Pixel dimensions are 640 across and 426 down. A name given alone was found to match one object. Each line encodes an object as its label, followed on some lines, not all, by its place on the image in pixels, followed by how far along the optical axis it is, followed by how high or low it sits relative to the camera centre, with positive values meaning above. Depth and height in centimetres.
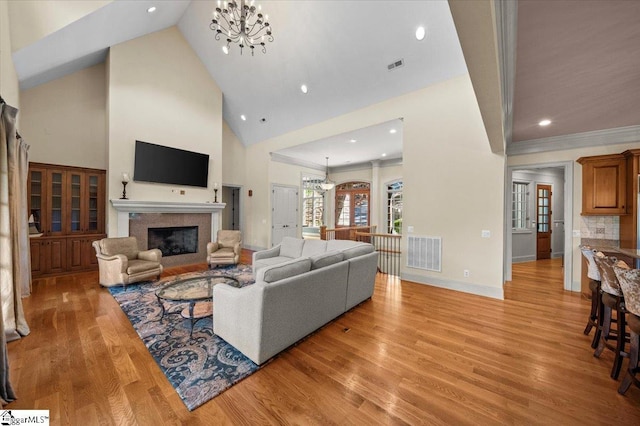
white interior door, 784 +0
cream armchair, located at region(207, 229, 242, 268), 543 -88
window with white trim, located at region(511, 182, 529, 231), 680 +24
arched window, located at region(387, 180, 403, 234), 864 +17
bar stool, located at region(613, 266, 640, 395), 175 -71
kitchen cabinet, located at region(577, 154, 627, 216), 378 +47
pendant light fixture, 848 +96
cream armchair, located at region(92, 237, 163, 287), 400 -90
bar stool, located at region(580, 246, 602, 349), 244 -89
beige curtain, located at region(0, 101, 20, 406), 208 +0
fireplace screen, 564 -68
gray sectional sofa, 209 -90
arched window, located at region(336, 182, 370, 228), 952 +34
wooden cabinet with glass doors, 463 -8
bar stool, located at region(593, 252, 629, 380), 201 -82
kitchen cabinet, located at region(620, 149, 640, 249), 357 +20
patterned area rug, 185 -133
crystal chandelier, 340 +355
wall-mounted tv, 530 +109
